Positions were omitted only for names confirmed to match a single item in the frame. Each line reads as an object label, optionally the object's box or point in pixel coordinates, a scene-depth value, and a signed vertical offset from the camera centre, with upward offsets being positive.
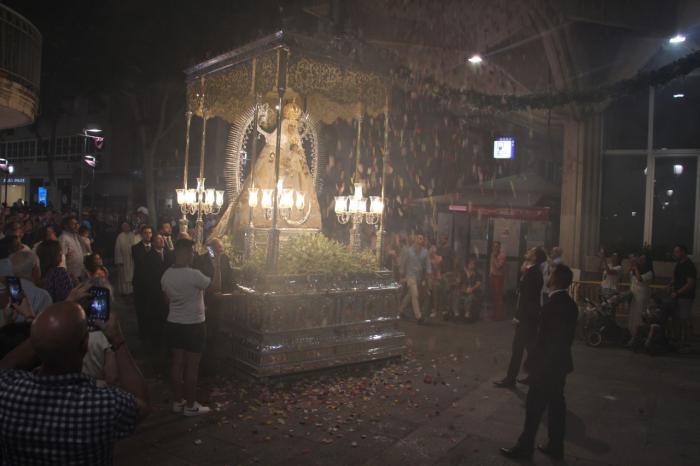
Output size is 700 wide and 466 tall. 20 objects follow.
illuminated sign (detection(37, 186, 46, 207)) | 41.94 +1.38
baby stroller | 10.34 -1.68
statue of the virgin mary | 9.44 +0.79
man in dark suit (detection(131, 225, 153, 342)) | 8.61 -1.05
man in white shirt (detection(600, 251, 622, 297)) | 10.90 -0.79
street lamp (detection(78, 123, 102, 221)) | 15.05 +1.46
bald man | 2.13 -0.74
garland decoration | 9.55 +2.63
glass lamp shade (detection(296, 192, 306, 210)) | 9.34 +0.39
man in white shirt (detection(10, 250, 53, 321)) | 4.69 -0.57
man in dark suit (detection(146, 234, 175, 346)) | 8.47 -1.21
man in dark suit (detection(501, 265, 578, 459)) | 5.02 -1.26
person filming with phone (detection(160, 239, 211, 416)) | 5.77 -1.08
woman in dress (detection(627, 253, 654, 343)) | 10.35 -0.94
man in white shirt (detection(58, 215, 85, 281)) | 9.78 -0.59
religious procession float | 7.37 +0.02
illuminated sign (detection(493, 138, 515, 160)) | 20.30 +3.01
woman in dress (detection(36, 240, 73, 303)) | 5.63 -0.60
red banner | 14.43 +0.52
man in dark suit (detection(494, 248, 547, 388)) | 7.22 -1.02
